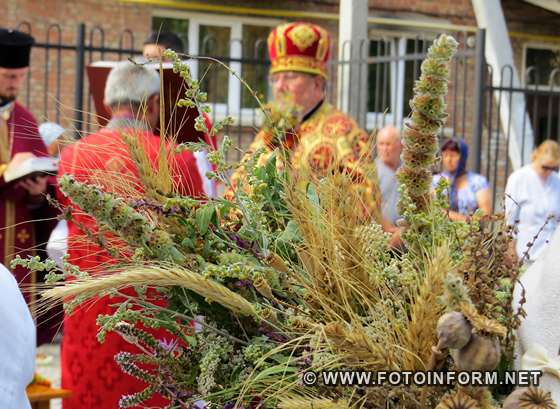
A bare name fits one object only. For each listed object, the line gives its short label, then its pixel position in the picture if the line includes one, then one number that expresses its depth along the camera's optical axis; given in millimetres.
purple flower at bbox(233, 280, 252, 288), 1559
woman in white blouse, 8016
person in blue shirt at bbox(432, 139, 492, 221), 7598
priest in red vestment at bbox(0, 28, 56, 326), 4758
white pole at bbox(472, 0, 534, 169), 11266
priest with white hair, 3539
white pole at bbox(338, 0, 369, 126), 10180
